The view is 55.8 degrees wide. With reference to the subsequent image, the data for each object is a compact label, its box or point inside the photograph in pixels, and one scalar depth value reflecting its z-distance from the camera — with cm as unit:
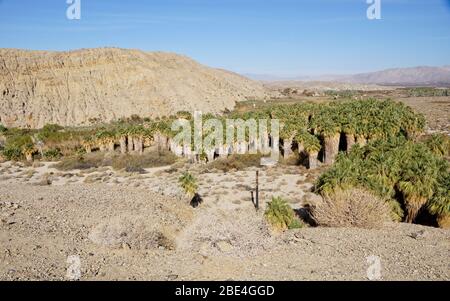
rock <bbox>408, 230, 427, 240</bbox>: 1859
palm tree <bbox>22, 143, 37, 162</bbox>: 5169
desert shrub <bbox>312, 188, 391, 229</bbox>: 2052
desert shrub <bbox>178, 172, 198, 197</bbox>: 2905
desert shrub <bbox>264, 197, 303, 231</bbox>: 2205
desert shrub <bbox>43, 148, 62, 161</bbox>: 5288
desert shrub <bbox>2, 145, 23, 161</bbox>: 5191
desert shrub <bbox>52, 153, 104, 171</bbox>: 4694
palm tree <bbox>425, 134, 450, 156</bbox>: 3323
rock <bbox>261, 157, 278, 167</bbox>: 4324
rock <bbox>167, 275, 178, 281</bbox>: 1507
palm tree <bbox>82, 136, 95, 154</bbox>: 5509
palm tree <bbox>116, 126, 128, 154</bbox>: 5325
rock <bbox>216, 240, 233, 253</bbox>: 1911
